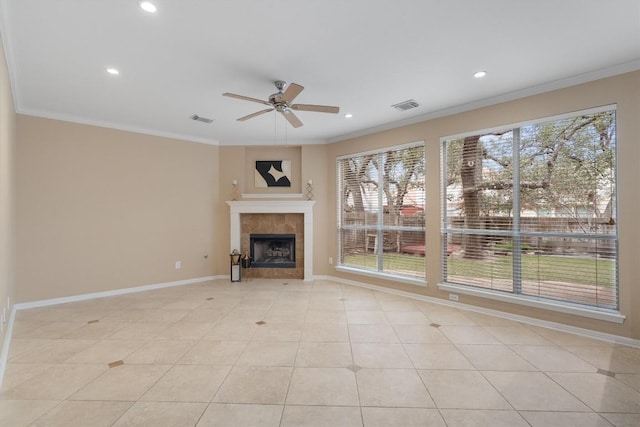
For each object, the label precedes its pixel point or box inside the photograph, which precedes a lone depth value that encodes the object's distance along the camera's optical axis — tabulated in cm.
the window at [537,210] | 302
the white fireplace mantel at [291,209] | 557
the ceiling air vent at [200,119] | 431
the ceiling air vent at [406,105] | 379
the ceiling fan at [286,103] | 277
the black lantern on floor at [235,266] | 548
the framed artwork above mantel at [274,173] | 580
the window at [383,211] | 454
